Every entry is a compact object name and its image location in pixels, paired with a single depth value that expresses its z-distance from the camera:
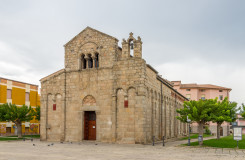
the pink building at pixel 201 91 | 72.50
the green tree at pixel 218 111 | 22.25
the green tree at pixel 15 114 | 33.91
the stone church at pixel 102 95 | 24.38
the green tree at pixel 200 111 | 22.12
